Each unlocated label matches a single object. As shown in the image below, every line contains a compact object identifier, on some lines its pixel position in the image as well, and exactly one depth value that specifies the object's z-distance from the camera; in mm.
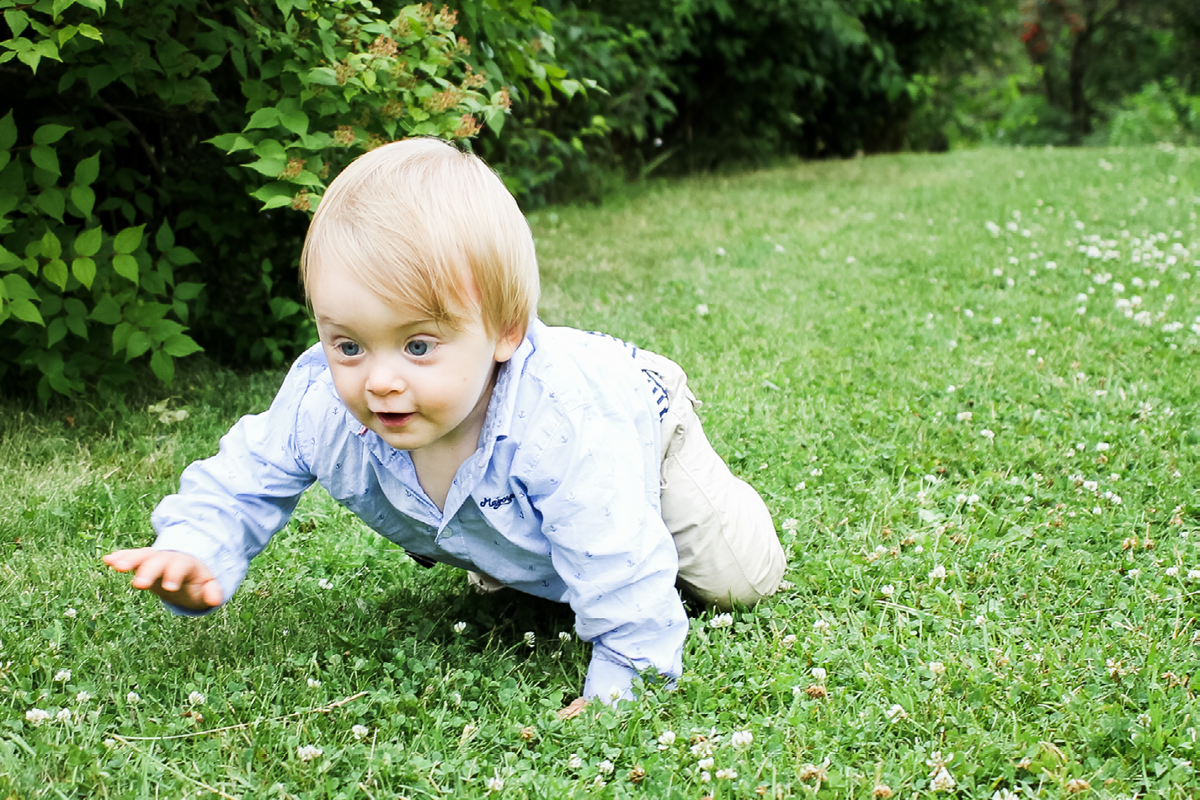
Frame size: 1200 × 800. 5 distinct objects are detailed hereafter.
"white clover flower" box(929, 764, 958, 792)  1365
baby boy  1347
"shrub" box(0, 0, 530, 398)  1849
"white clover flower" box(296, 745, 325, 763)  1375
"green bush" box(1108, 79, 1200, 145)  16218
